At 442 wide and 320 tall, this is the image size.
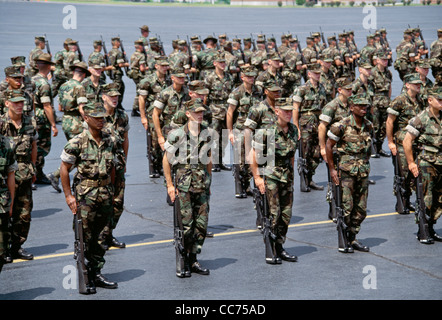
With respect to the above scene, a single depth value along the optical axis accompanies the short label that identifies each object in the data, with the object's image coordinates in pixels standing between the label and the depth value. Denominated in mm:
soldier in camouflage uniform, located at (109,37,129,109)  23312
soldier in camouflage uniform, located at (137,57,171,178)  14805
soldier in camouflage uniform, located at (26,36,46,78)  21312
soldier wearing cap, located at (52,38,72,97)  22641
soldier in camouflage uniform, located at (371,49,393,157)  16656
